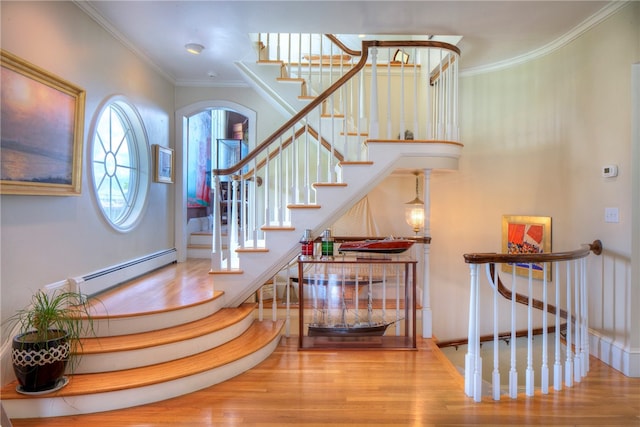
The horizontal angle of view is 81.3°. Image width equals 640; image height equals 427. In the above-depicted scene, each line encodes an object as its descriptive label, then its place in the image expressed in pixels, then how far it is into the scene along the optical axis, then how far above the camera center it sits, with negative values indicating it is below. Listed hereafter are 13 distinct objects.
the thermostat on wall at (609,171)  3.03 +0.35
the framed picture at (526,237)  4.01 -0.27
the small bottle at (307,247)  3.36 -0.32
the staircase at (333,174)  3.45 +0.35
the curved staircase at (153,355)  2.33 -1.09
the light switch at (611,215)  3.01 -0.01
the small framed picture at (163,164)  4.57 +0.59
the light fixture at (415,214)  4.35 -0.02
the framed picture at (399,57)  5.24 +2.24
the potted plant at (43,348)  2.22 -0.85
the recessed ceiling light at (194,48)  3.87 +1.71
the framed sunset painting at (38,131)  2.38 +0.56
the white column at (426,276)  3.63 -0.62
